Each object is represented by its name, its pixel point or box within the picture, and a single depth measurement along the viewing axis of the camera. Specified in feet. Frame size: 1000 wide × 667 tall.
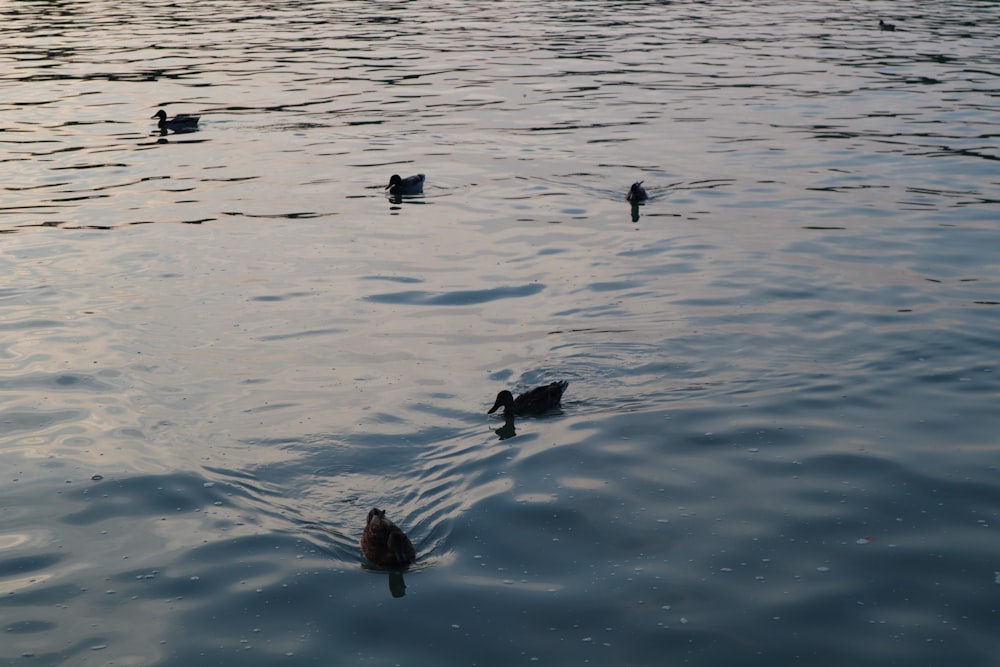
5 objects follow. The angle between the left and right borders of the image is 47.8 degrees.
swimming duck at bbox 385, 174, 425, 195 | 68.74
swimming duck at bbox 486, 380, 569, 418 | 39.34
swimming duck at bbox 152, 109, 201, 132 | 88.94
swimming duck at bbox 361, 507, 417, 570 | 29.60
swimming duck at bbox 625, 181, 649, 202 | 66.28
